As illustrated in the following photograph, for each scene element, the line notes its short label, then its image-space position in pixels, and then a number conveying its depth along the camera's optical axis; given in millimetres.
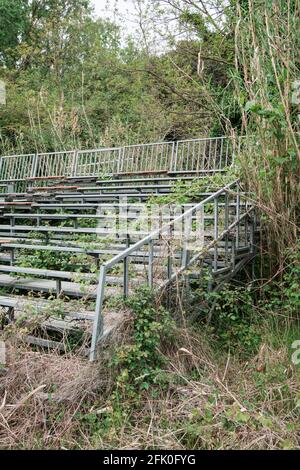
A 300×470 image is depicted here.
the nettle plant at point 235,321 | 4211
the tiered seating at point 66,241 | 4164
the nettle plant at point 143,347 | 3164
